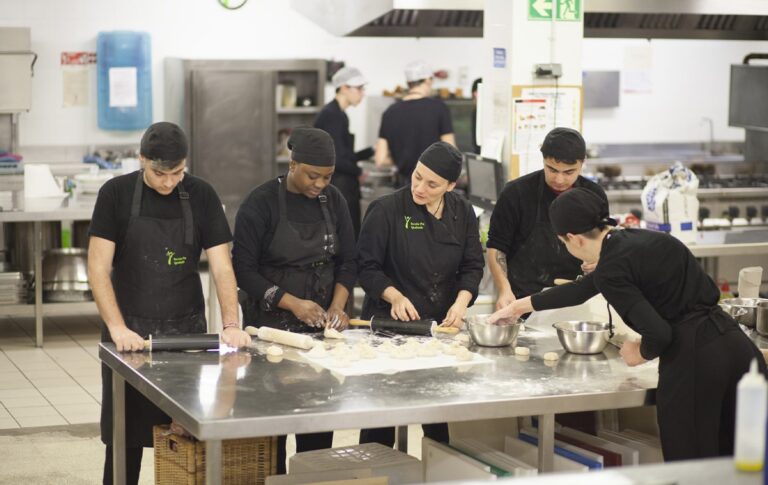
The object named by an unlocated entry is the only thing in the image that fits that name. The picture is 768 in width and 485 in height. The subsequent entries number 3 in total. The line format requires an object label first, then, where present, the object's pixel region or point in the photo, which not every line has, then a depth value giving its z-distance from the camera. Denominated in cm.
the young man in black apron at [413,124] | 859
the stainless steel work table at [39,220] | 774
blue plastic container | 1116
